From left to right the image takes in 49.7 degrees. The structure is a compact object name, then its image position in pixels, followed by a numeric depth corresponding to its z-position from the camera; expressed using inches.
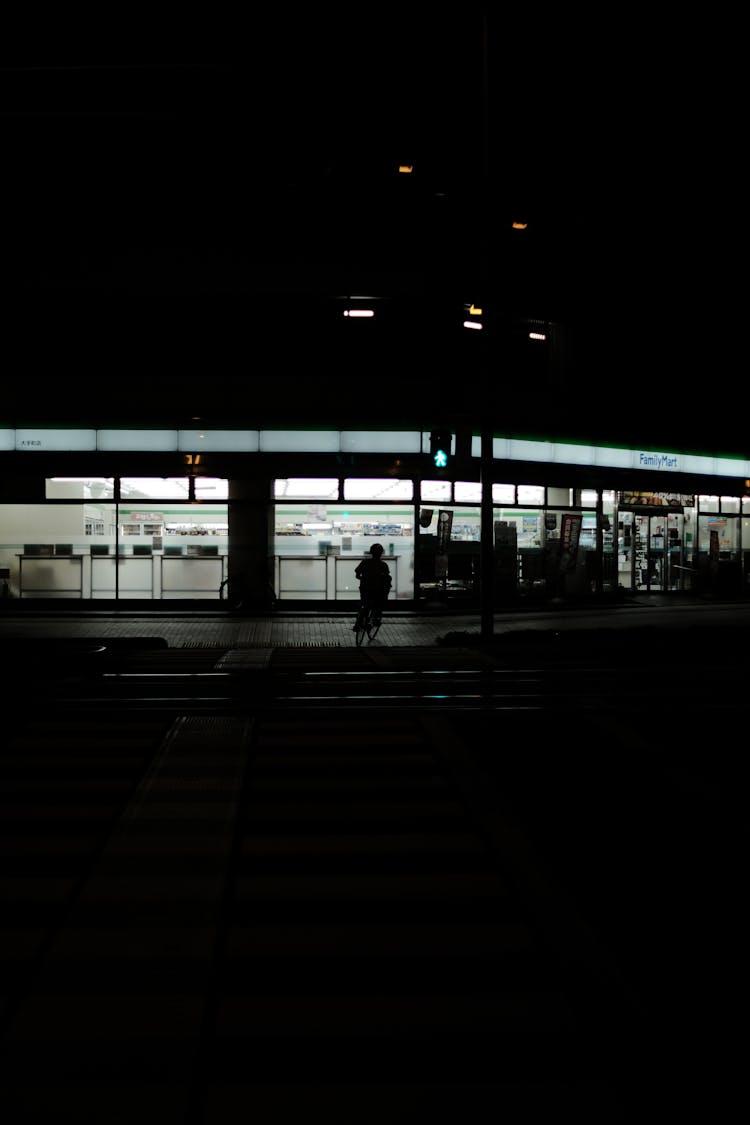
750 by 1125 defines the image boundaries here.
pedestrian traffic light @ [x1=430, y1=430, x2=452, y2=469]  587.5
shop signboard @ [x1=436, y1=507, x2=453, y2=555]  866.8
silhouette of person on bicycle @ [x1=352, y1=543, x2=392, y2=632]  591.2
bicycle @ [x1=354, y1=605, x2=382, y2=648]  601.9
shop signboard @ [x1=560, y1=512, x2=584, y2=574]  948.0
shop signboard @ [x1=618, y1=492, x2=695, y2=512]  1031.6
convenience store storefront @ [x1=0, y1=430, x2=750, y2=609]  828.0
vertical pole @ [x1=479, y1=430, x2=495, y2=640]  586.9
